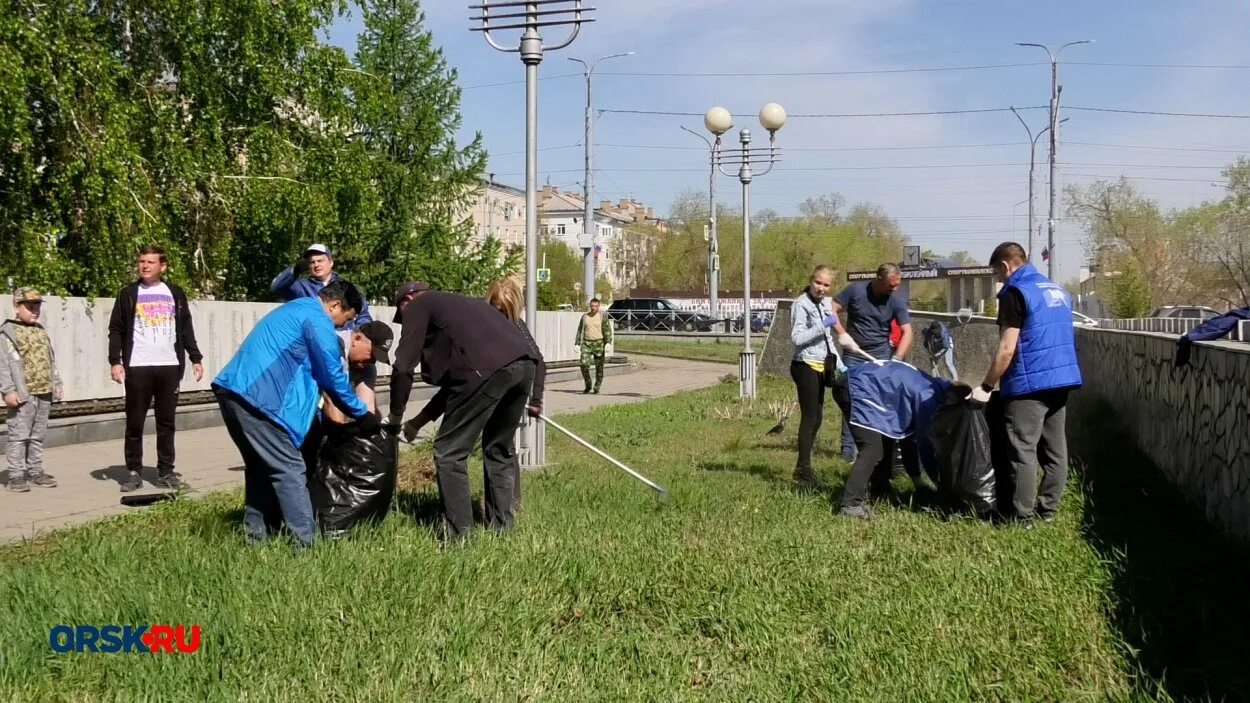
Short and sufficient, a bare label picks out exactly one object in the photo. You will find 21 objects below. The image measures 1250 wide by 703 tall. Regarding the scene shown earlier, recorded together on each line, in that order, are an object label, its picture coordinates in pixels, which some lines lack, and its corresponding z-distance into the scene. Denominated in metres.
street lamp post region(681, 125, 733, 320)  46.73
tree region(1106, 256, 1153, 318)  43.09
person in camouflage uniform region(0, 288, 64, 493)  8.46
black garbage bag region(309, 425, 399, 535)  5.99
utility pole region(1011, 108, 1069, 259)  48.88
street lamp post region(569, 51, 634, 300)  34.62
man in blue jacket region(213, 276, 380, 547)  5.60
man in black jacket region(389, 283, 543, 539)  6.03
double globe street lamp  17.72
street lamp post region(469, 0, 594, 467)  9.80
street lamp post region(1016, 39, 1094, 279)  42.34
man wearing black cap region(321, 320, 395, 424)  6.21
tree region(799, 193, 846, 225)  94.62
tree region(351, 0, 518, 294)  28.75
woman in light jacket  8.65
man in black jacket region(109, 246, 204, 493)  8.27
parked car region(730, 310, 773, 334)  58.69
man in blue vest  6.62
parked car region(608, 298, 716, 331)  59.75
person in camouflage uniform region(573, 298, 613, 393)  20.02
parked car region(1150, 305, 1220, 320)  32.78
